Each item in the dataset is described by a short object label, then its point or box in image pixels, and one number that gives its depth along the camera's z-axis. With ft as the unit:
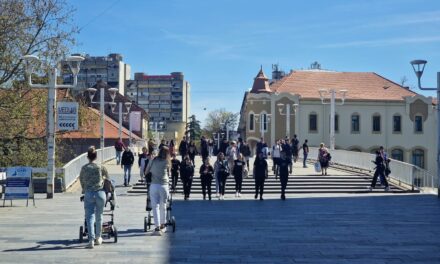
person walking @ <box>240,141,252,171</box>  90.42
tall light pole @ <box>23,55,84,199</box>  66.39
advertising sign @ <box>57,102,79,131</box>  64.80
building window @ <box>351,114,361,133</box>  233.76
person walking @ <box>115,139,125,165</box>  110.93
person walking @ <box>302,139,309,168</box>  109.92
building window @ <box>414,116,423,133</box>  235.40
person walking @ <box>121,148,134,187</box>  80.02
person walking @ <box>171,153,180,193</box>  73.00
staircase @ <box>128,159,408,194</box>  81.97
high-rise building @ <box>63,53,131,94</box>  453.99
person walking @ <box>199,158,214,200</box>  66.13
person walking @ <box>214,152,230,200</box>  68.44
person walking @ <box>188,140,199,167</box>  83.39
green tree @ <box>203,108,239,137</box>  391.24
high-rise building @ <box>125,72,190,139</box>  550.36
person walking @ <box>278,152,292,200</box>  66.64
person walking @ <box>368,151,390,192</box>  81.56
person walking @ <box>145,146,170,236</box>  38.40
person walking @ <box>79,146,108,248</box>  33.73
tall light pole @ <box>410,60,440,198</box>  75.61
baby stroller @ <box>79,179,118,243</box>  35.50
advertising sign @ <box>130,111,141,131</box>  233.55
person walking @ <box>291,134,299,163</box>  111.93
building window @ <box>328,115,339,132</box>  233.14
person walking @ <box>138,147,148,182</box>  72.35
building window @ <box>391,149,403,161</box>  234.58
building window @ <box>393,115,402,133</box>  234.58
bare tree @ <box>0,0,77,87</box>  81.20
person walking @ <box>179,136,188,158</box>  83.97
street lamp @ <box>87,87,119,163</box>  109.29
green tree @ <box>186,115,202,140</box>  413.61
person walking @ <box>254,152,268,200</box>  66.06
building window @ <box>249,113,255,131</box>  240.94
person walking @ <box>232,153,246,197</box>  69.36
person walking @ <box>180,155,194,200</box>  66.18
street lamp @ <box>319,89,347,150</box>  125.07
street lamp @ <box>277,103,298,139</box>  217.97
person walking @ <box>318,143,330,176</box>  94.94
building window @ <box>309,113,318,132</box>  231.50
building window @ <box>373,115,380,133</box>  234.58
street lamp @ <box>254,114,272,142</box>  232.53
